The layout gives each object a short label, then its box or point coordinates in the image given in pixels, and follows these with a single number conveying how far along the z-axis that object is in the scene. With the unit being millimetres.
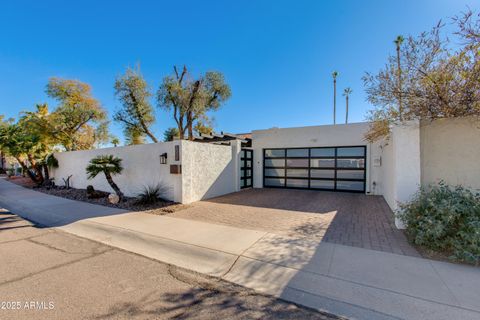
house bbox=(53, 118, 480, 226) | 4723
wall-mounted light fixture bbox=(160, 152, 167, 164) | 8078
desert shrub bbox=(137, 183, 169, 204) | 7785
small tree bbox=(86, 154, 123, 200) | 8070
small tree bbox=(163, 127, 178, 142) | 27047
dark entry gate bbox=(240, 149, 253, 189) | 12125
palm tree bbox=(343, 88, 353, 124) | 31080
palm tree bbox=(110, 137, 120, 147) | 18238
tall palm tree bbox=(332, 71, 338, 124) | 27539
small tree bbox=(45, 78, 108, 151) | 13766
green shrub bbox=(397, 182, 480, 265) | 3309
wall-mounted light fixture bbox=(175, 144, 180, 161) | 7895
